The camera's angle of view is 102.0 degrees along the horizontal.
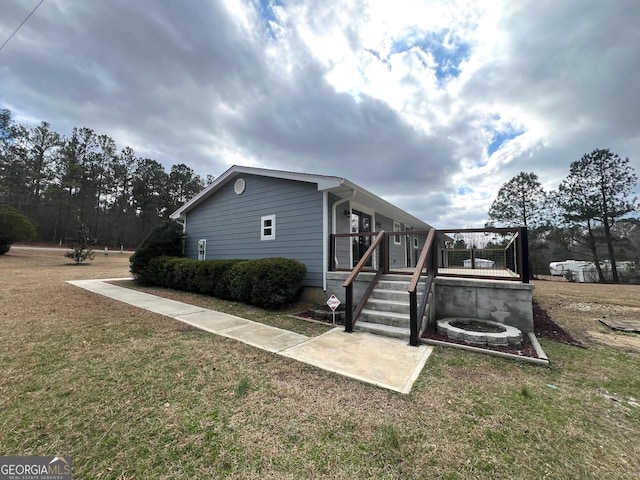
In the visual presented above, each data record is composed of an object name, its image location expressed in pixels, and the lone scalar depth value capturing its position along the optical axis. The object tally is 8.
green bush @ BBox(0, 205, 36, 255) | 20.28
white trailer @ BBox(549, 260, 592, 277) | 22.94
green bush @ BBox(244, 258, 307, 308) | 6.58
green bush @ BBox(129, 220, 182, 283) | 10.39
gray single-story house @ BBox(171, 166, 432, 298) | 7.32
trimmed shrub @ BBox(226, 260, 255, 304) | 6.97
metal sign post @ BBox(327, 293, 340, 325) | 5.35
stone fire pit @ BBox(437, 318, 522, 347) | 4.21
